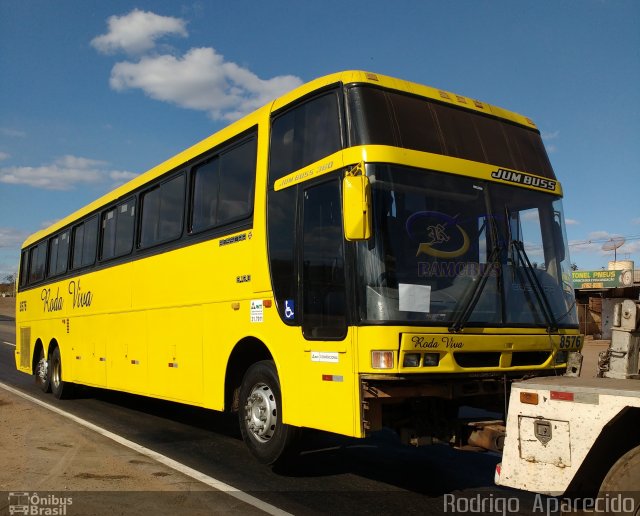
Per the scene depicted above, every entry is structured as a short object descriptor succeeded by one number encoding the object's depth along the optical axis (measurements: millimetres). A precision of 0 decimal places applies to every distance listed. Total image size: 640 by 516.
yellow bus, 5230
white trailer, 3715
